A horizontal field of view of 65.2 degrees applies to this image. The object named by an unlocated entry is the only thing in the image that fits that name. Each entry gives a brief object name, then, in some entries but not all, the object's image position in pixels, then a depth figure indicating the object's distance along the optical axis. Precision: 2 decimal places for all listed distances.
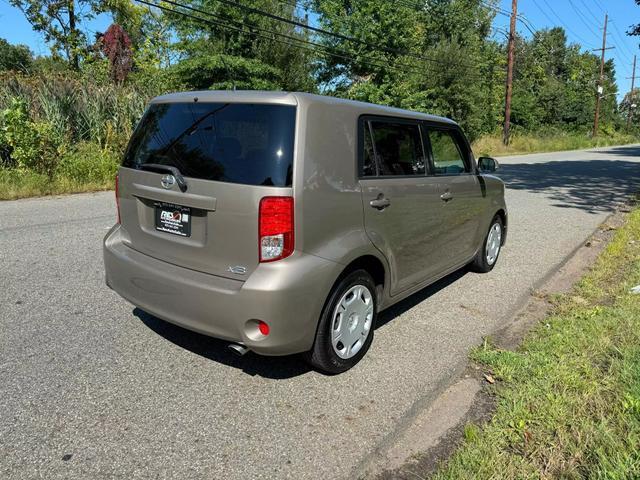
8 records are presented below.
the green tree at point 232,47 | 21.59
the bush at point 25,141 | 10.49
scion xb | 2.84
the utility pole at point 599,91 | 52.59
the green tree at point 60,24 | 28.41
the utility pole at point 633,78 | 80.69
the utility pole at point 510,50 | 30.97
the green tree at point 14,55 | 40.24
